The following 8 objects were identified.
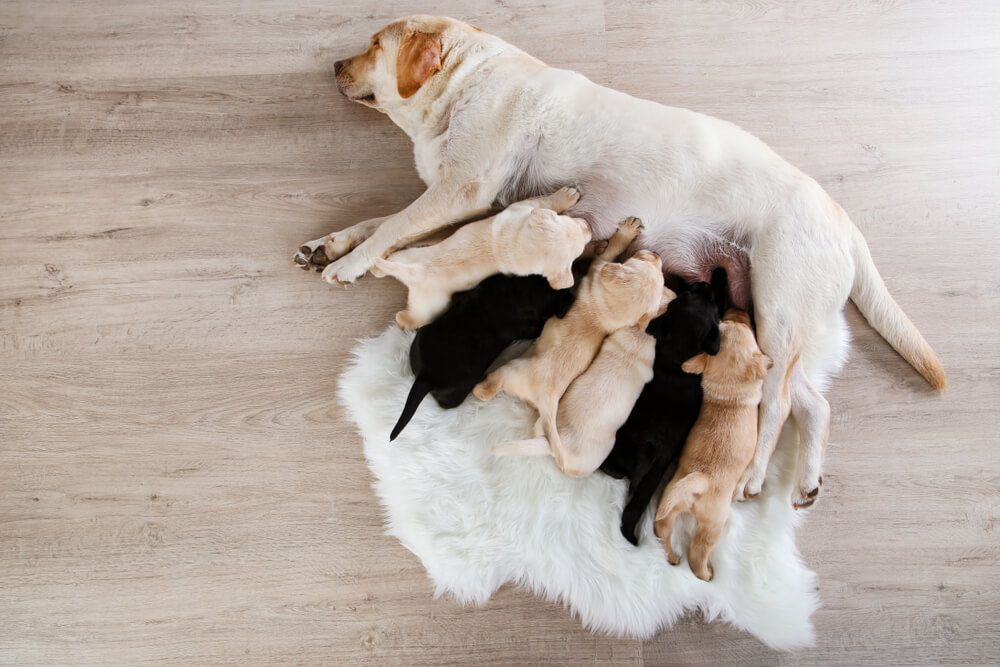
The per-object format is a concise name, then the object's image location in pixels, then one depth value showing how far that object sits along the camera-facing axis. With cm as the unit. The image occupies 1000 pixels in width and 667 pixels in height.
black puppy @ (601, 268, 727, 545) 179
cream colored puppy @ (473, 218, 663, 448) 176
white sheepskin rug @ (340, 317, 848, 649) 188
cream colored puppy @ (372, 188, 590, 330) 174
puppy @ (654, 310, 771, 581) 177
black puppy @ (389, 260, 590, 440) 181
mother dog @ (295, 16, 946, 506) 181
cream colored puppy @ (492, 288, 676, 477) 179
